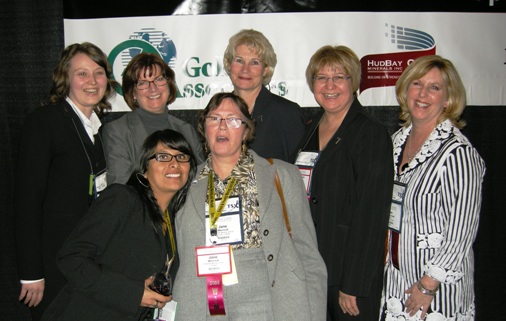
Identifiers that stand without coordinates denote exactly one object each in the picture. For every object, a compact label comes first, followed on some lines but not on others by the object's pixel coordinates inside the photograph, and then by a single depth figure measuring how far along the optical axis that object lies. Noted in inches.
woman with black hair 70.3
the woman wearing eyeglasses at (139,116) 100.6
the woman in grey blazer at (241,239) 77.4
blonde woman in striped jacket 86.7
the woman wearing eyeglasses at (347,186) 88.7
